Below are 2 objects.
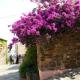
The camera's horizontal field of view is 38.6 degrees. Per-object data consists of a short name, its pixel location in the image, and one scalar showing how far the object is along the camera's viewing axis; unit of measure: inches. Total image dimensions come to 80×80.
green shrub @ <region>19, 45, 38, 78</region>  185.5
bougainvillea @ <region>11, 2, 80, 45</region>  142.5
